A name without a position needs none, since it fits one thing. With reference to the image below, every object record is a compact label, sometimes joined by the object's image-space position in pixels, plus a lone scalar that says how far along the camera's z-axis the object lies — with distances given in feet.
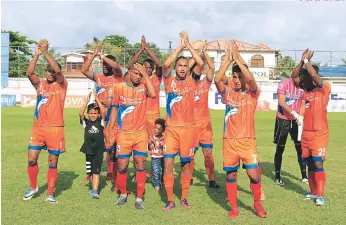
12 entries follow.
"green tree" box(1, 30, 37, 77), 133.18
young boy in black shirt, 25.36
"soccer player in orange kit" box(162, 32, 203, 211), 22.71
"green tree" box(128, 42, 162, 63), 114.85
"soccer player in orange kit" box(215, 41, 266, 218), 21.02
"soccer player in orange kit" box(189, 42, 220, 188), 26.01
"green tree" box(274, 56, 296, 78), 136.87
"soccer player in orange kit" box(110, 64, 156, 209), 22.91
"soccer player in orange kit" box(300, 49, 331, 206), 23.53
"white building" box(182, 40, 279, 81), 148.29
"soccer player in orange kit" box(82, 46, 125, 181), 27.56
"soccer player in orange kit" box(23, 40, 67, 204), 23.70
